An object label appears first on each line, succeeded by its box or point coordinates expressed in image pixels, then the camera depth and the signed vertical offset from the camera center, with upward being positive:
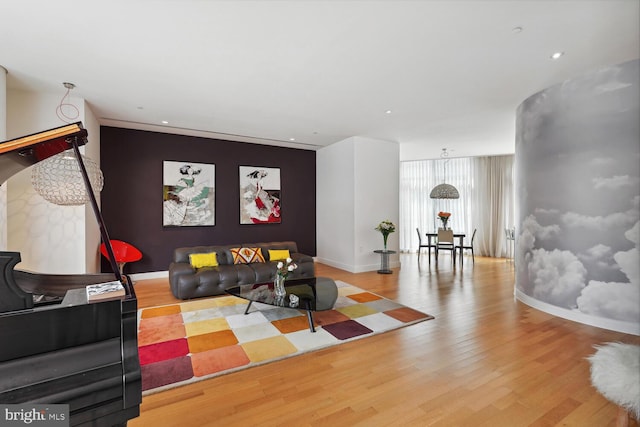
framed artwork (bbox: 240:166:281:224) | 6.57 +0.42
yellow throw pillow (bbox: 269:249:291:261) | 5.54 -0.83
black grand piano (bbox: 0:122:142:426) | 1.09 -0.57
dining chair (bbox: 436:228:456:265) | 7.27 -0.71
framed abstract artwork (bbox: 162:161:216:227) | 5.82 +0.41
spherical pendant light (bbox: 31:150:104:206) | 2.35 +0.28
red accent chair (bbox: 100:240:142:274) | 5.10 -0.72
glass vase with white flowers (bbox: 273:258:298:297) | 3.50 -0.85
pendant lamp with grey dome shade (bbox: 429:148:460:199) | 7.40 +0.52
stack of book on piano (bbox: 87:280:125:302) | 1.37 -0.40
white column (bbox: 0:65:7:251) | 3.18 +0.83
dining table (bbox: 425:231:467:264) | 7.21 -0.65
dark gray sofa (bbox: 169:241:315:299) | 4.36 -1.00
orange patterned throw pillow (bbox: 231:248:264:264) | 5.23 -0.80
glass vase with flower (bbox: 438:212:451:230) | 7.76 -0.14
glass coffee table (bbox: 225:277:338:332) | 3.22 -1.05
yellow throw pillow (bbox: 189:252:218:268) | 4.87 -0.82
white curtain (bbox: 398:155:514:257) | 8.21 +0.36
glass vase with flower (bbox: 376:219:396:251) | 6.24 -0.36
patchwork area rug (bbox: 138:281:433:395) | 2.49 -1.34
